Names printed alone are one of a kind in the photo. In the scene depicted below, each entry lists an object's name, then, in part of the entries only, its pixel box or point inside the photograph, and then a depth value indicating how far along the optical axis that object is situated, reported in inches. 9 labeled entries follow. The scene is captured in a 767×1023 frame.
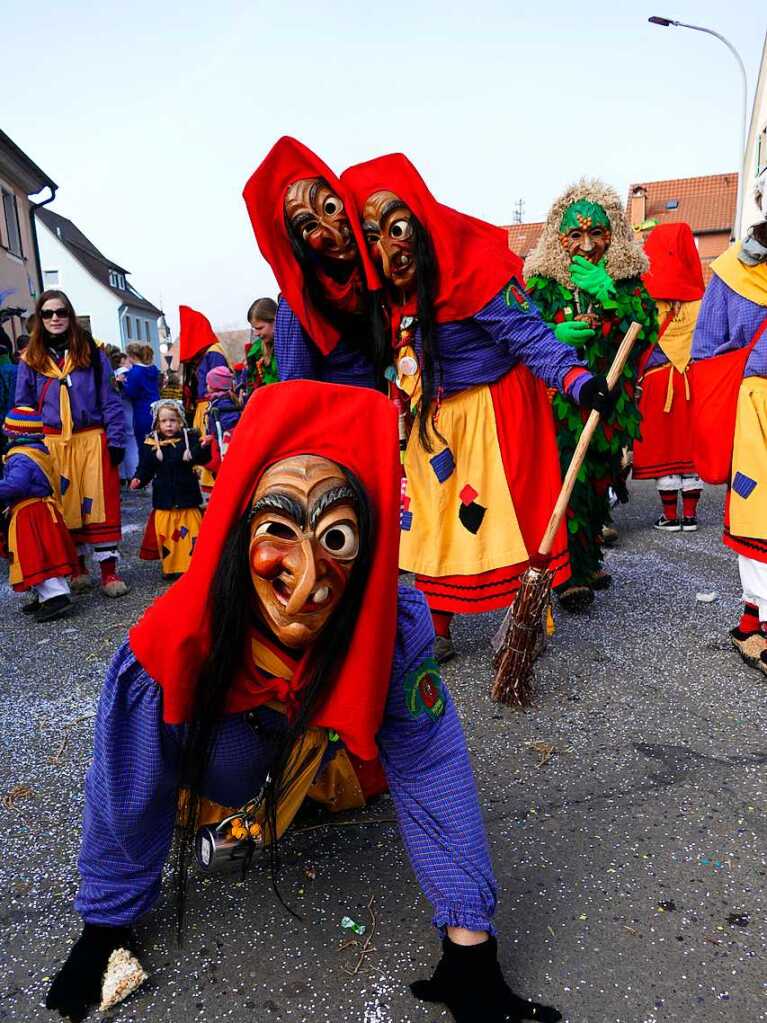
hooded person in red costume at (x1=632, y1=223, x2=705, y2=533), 229.6
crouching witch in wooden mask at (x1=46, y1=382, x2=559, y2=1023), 58.9
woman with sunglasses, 193.6
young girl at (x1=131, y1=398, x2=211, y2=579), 217.2
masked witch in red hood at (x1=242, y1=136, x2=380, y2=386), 110.8
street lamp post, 565.0
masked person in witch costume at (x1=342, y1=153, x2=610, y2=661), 115.6
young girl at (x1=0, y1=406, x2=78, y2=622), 180.9
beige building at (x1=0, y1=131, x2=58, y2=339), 640.4
